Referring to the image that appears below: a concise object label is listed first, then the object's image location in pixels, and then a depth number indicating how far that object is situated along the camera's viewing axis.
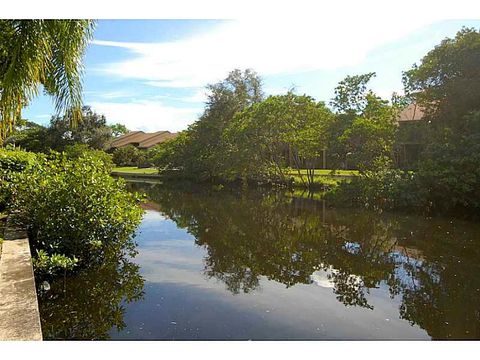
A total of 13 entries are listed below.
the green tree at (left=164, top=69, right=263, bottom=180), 27.10
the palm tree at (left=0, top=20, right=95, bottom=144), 6.07
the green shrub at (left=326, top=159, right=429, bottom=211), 12.89
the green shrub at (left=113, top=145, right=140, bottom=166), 41.67
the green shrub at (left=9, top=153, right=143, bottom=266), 6.16
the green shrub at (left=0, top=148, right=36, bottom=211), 8.79
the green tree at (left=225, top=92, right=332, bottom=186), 19.48
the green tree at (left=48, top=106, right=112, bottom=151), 33.22
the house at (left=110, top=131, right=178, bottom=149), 49.66
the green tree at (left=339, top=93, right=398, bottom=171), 14.95
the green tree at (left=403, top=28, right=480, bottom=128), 12.63
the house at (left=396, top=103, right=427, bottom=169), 14.02
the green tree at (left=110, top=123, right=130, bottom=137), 79.44
